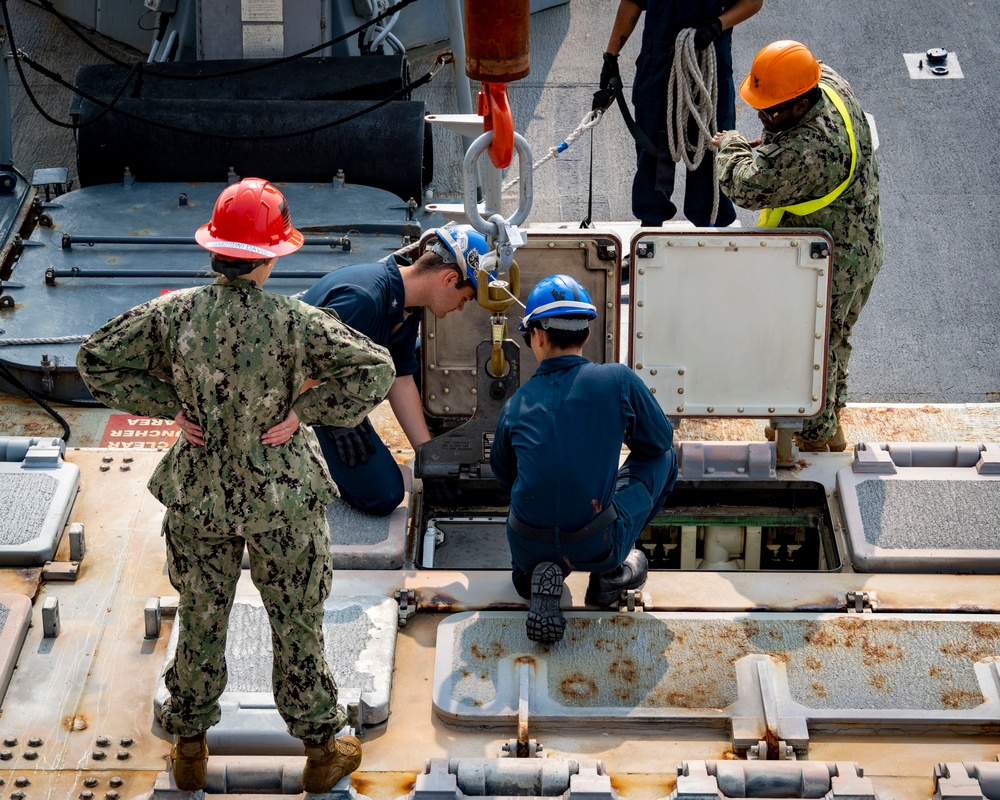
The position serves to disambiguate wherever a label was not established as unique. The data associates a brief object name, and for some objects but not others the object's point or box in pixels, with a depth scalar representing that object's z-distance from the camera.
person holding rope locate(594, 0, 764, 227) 13.66
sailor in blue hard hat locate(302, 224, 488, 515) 10.31
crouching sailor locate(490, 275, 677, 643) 9.20
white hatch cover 10.84
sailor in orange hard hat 10.87
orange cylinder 8.44
